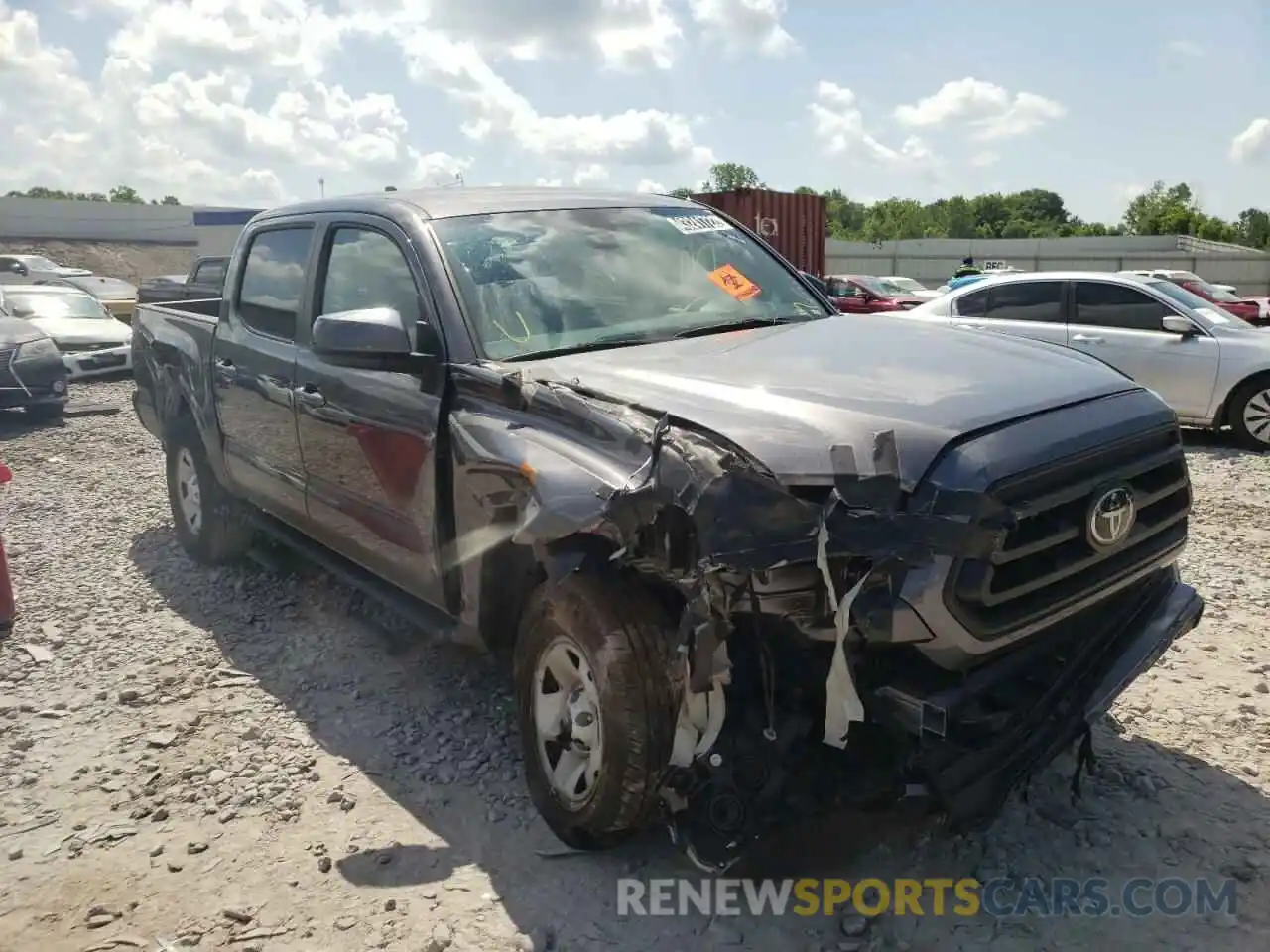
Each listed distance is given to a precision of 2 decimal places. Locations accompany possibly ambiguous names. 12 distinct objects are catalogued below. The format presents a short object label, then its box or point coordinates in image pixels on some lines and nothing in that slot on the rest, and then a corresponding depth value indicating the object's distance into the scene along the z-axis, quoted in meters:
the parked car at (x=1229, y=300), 14.47
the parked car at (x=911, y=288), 22.67
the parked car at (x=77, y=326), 13.73
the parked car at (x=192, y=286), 10.04
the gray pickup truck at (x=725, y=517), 2.41
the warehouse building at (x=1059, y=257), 39.00
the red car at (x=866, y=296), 20.41
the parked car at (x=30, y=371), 10.81
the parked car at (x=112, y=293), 19.03
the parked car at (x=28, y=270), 20.34
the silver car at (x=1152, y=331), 8.79
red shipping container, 17.70
